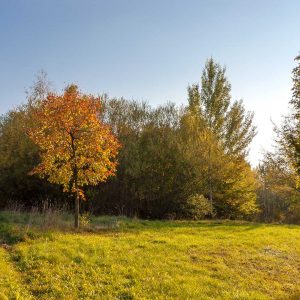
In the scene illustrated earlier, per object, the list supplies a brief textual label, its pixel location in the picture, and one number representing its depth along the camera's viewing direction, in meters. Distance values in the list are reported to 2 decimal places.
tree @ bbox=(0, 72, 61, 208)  29.42
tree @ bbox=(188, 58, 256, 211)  35.38
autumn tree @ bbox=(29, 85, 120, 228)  17.86
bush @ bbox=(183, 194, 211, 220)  29.55
